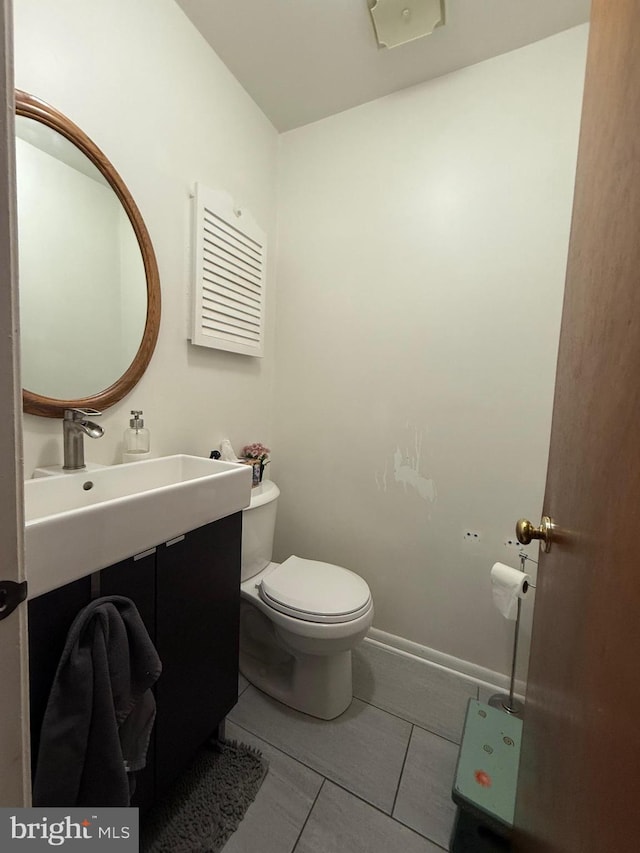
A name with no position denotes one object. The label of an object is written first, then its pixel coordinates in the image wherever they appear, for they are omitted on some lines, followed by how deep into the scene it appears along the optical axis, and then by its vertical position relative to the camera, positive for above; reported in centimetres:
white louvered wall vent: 131 +50
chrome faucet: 91 -11
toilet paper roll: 122 -63
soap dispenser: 110 -15
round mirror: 88 +35
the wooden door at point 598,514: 33 -12
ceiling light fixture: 113 +132
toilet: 117 -76
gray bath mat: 89 -115
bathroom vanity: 65 -59
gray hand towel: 63 -61
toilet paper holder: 129 -113
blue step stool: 88 -102
